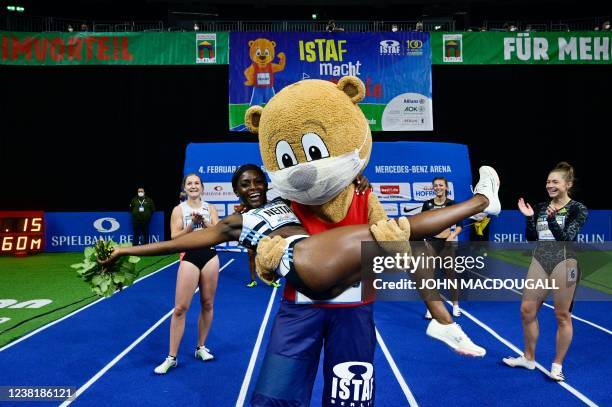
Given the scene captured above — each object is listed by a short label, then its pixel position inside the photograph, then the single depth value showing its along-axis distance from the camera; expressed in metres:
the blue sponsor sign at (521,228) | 11.73
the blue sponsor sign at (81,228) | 12.05
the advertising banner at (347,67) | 11.02
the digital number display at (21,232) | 11.49
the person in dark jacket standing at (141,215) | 11.91
